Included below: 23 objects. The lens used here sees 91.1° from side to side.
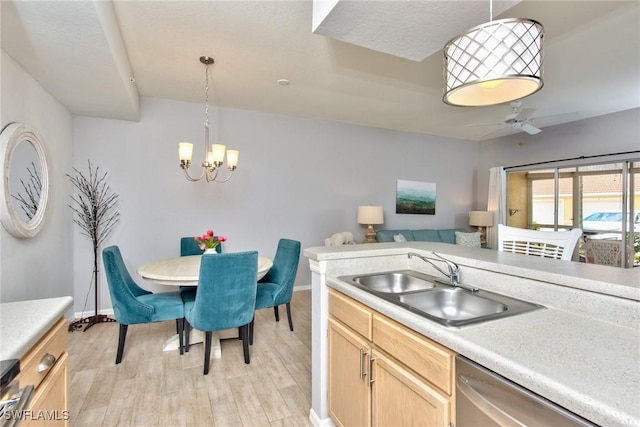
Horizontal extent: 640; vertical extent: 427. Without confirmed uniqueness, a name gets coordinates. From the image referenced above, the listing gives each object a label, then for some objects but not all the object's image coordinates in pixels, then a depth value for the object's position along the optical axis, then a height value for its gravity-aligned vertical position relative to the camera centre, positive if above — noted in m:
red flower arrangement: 3.03 -0.32
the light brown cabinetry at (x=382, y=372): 1.04 -0.65
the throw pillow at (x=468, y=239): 5.35 -0.50
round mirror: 2.12 +0.21
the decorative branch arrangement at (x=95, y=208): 3.55 +0.00
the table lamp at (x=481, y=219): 5.87 -0.18
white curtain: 6.00 +0.17
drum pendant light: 1.17 +0.60
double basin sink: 1.23 -0.40
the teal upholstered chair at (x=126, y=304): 2.39 -0.78
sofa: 4.89 -0.42
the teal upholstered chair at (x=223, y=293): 2.29 -0.64
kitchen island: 0.71 -0.39
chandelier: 2.91 +0.53
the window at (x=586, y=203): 4.56 +0.13
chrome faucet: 1.56 -0.33
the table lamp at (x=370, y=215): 4.80 -0.08
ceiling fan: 3.47 +1.05
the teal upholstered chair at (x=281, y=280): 2.95 -0.73
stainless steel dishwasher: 0.74 -0.51
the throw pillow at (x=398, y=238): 4.55 -0.41
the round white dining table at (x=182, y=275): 2.44 -0.53
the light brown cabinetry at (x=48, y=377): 0.97 -0.59
